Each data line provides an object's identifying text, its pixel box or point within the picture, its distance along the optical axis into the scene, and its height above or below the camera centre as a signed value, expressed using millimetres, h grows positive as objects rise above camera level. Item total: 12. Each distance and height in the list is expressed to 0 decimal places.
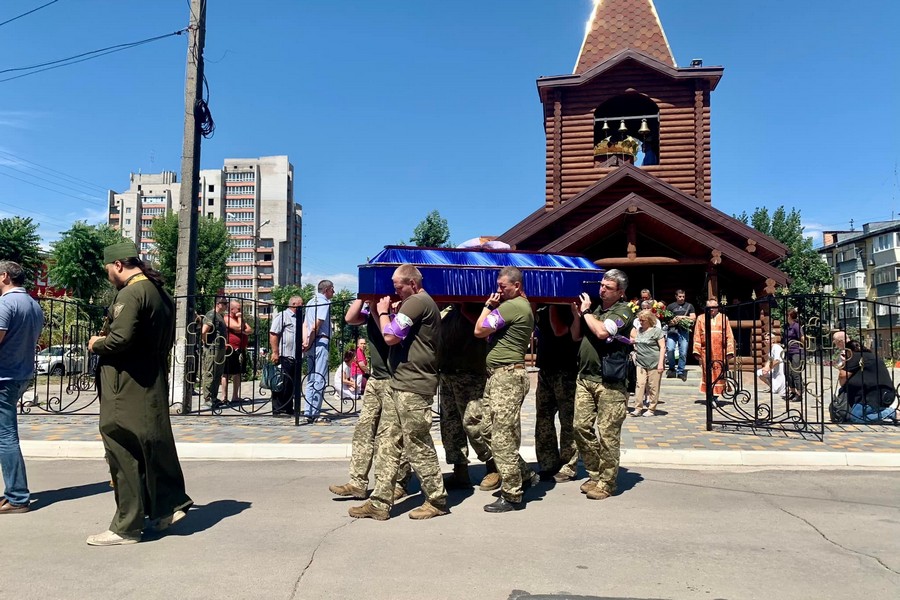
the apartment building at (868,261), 64875 +7243
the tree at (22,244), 30988 +3946
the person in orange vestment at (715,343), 12527 -231
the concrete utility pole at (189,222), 10877 +1766
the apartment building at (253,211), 131000 +23199
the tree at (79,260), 33688 +3436
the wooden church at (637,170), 18453 +5094
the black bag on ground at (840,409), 9898 -1132
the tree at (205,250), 43312 +5210
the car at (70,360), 11234 -666
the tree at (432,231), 42031 +6152
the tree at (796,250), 44438 +5401
